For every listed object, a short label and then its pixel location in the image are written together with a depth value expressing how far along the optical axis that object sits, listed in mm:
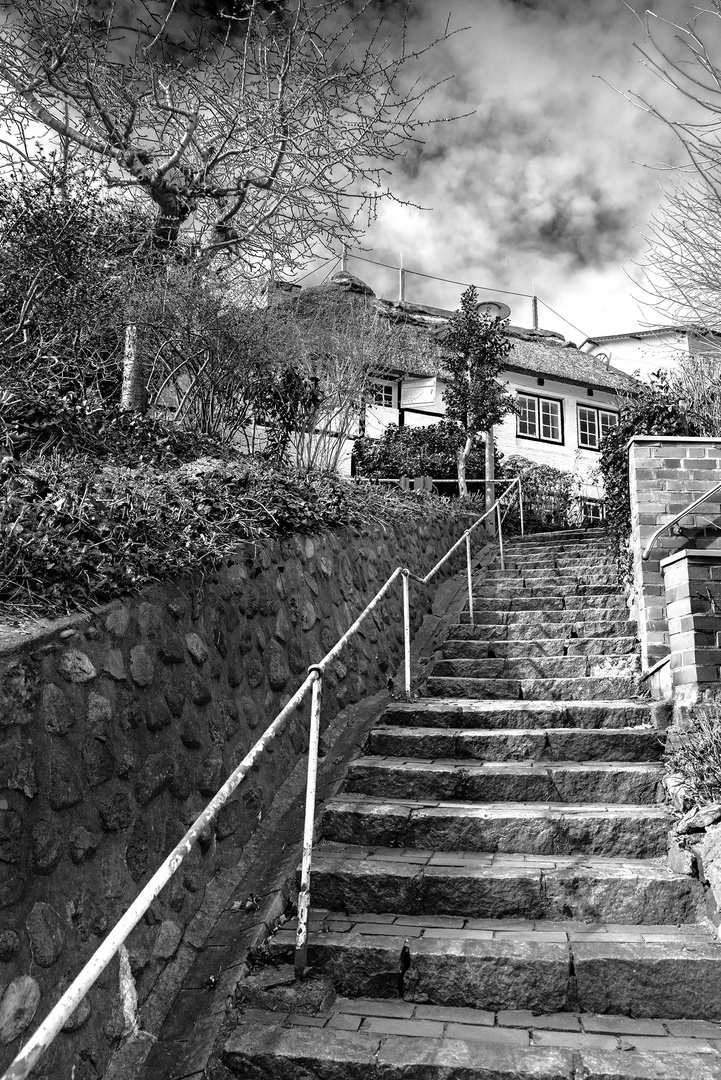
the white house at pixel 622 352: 25953
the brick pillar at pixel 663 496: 5723
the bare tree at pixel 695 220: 2740
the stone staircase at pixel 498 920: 2723
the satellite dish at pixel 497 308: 26769
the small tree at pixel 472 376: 15516
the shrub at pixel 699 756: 3846
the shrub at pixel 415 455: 16859
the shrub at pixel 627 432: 8261
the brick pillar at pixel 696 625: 4609
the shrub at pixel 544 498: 16906
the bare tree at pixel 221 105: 7434
